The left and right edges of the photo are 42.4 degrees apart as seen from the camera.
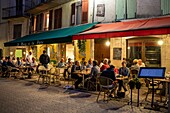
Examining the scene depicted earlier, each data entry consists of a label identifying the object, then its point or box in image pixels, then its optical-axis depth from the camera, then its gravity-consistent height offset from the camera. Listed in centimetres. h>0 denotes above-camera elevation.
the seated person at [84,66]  1158 -50
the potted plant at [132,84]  722 -89
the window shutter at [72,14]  1656 +323
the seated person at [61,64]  1433 -51
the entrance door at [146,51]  1173 +35
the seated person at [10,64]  1492 -57
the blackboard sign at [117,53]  1324 +23
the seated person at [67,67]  1288 -67
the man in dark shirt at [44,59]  1366 -22
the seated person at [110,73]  815 -61
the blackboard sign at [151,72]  649 -45
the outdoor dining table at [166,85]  747 -99
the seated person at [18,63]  1548 -51
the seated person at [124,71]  934 -60
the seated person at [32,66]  1472 -68
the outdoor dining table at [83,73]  1021 -78
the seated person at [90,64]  1193 -41
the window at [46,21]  2028 +328
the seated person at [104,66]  1009 -43
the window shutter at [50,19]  1927 +328
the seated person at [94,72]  957 -67
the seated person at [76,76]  1052 -94
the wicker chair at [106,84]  790 -99
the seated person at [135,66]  1041 -43
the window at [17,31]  2427 +278
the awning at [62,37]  1253 +117
